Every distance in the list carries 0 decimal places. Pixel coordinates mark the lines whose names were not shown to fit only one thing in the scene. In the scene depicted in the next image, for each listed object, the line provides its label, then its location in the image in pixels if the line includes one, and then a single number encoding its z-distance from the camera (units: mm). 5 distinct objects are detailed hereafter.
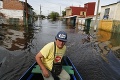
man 2002
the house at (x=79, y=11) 28720
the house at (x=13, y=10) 16511
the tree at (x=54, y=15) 56727
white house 14543
